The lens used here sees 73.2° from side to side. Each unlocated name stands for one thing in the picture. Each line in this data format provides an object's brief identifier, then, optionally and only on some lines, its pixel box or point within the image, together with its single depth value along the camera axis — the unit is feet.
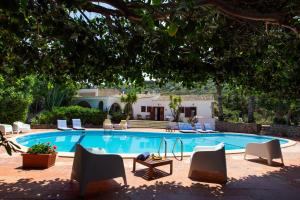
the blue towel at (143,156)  17.65
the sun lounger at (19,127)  40.16
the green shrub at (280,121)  54.50
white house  77.07
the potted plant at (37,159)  18.60
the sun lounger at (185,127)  51.67
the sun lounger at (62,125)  47.52
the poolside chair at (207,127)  54.45
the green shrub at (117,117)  66.93
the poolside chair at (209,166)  16.11
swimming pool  36.80
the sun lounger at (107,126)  50.49
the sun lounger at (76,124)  49.10
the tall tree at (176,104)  69.52
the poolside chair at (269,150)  21.62
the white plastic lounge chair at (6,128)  36.34
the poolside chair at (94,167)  13.12
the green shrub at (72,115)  53.01
